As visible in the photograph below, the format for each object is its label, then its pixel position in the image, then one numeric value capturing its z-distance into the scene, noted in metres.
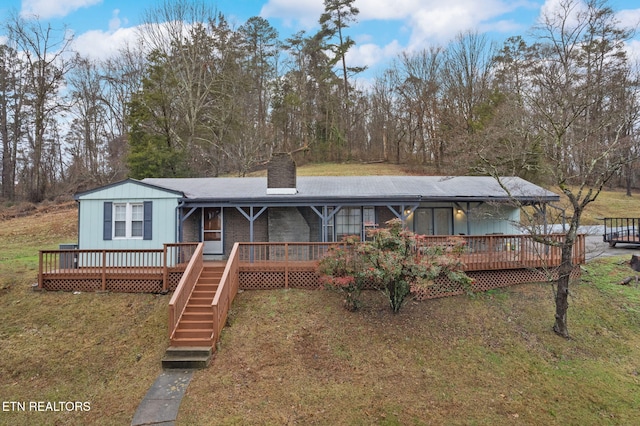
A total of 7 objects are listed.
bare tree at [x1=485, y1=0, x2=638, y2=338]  8.99
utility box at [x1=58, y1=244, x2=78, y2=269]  11.13
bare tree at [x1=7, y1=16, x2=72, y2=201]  27.91
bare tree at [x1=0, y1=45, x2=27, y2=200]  29.48
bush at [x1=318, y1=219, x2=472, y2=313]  8.88
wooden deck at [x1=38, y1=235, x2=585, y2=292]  10.86
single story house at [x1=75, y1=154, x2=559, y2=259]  12.28
